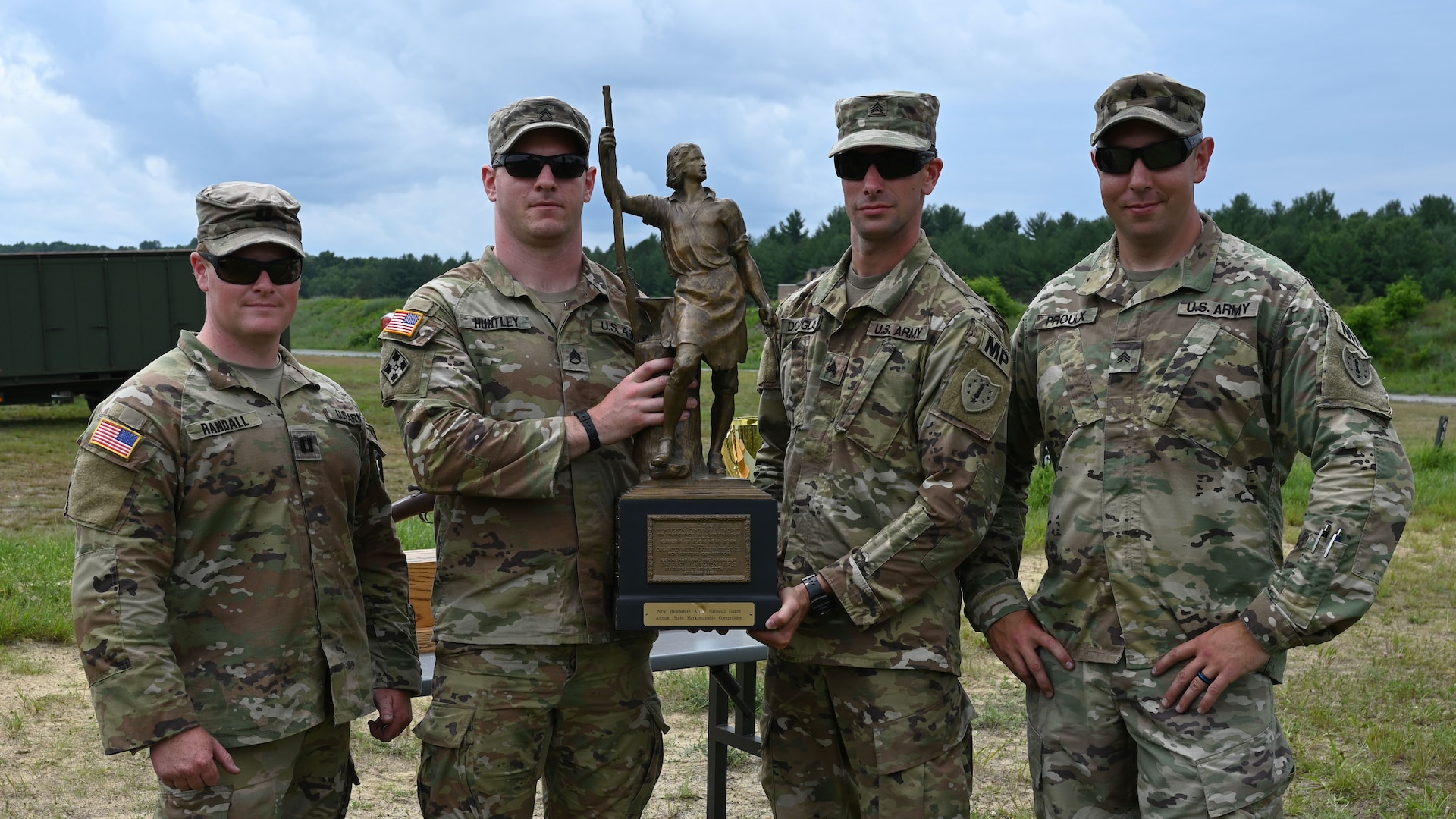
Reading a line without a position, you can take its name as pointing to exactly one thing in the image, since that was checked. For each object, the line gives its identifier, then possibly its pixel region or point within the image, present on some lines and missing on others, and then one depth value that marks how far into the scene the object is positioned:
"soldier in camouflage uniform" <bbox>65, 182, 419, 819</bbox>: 3.02
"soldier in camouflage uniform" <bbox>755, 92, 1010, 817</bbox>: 3.47
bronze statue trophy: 3.50
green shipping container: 17.66
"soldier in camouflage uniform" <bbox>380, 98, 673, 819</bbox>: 3.41
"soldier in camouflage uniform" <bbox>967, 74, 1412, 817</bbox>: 3.10
